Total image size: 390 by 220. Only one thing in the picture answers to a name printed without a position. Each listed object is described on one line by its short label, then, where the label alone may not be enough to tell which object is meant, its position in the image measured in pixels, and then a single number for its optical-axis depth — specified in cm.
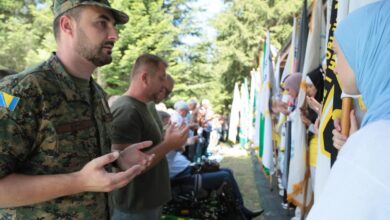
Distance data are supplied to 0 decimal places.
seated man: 407
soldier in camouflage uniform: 125
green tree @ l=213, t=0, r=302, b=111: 1953
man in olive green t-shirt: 226
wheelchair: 373
